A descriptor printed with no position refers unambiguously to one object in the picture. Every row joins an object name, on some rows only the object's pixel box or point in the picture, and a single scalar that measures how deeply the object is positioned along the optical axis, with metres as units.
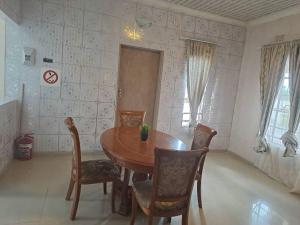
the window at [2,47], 3.34
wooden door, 4.05
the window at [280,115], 3.71
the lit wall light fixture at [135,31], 3.82
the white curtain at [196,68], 4.18
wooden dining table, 1.88
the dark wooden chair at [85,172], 2.11
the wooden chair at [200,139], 2.51
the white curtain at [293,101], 3.35
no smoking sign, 3.52
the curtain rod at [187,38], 4.15
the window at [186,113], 4.39
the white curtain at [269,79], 3.66
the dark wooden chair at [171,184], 1.64
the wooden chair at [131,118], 3.31
